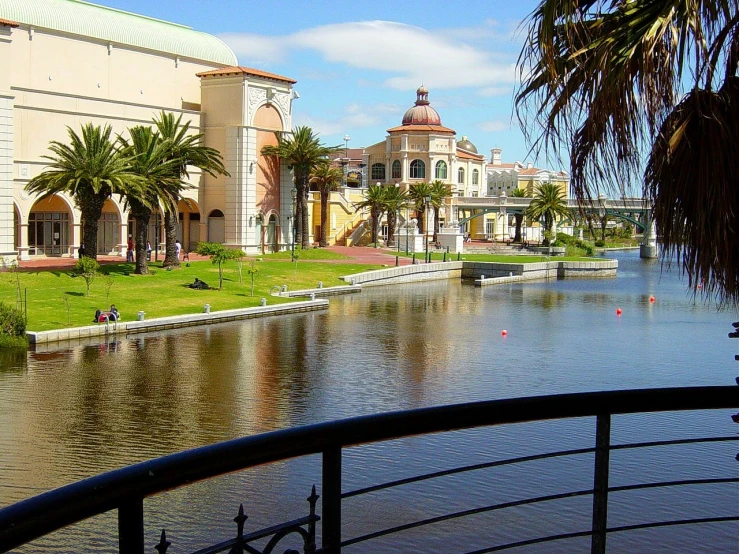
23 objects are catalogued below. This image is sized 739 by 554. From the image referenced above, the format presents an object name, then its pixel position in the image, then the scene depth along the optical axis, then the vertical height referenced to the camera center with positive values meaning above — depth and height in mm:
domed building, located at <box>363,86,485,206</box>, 91438 +7163
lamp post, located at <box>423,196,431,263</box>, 78312 +1476
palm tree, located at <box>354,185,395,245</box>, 73438 +1819
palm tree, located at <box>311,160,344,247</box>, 67462 +2935
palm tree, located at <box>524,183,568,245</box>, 80188 +1838
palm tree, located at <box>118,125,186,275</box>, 42438 +2250
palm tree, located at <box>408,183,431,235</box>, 78938 +2626
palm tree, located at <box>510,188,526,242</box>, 93456 +1072
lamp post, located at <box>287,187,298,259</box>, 61294 +1190
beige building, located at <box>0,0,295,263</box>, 49250 +6979
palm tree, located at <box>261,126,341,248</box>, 59250 +4659
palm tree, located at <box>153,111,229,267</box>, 45656 +3408
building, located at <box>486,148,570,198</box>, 125000 +6518
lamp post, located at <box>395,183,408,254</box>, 75612 +284
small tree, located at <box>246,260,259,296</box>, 43094 -2181
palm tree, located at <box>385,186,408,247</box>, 73812 +1593
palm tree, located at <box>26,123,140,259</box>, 39562 +2040
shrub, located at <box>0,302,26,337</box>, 28578 -2948
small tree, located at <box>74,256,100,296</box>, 36969 -1666
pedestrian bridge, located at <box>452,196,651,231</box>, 91750 +2098
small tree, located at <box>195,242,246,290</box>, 44281 -1315
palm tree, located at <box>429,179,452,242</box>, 79750 +2786
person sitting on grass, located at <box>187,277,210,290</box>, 42469 -2666
